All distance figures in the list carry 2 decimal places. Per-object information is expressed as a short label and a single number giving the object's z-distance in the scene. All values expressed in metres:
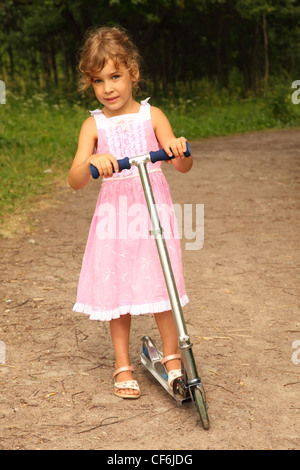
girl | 2.84
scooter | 2.48
